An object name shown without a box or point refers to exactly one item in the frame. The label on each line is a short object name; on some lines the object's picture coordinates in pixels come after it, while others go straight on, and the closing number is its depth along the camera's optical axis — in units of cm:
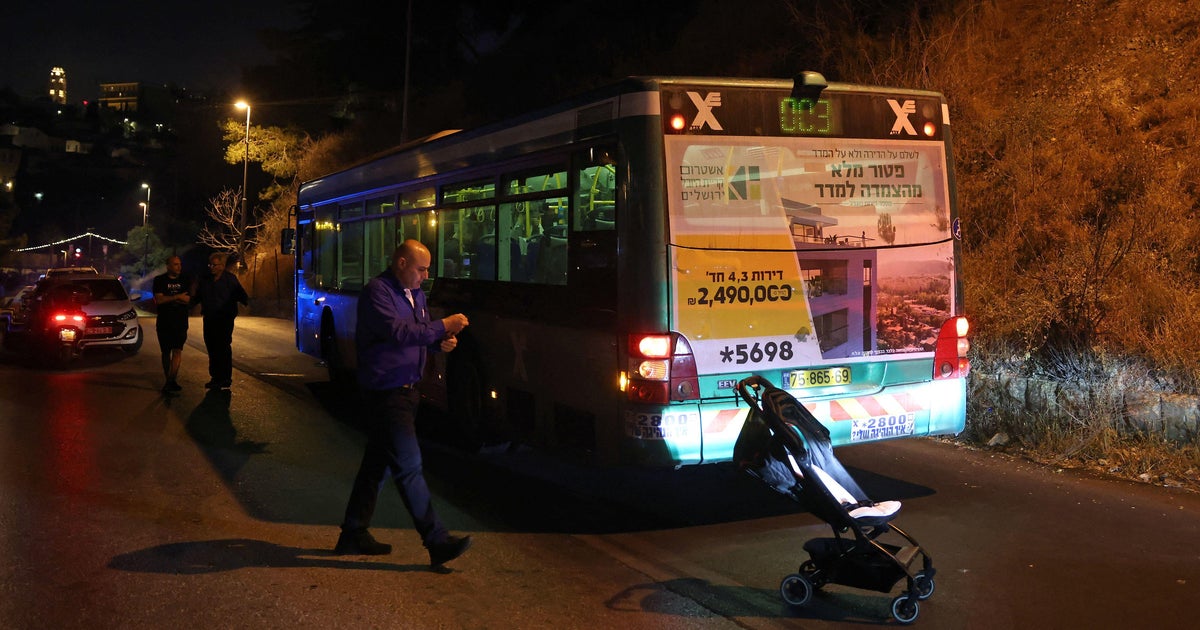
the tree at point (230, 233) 4525
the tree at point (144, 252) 6353
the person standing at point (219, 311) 1230
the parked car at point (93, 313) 1642
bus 634
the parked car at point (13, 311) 1888
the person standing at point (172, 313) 1229
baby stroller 489
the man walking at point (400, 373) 560
